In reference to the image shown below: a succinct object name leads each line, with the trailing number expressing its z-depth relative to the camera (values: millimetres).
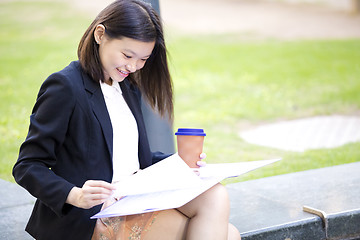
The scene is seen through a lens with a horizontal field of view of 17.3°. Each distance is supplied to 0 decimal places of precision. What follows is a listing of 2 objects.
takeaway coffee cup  3222
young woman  2982
